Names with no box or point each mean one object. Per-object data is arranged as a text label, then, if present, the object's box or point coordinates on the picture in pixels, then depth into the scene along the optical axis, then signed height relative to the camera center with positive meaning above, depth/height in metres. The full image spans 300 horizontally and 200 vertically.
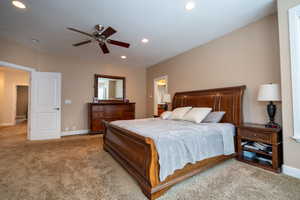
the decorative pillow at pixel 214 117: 2.94 -0.33
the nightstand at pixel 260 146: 2.14 -0.77
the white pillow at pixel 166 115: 3.73 -0.35
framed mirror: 5.40 +0.62
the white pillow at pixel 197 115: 2.97 -0.29
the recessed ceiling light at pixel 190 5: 2.27 +1.65
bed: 1.63 -0.70
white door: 4.19 -0.09
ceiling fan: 2.76 +1.38
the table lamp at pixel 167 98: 4.68 +0.15
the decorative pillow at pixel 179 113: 3.38 -0.27
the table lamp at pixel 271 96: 2.27 +0.09
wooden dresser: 4.83 -0.38
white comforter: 1.71 -0.57
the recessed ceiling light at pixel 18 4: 2.24 +1.66
